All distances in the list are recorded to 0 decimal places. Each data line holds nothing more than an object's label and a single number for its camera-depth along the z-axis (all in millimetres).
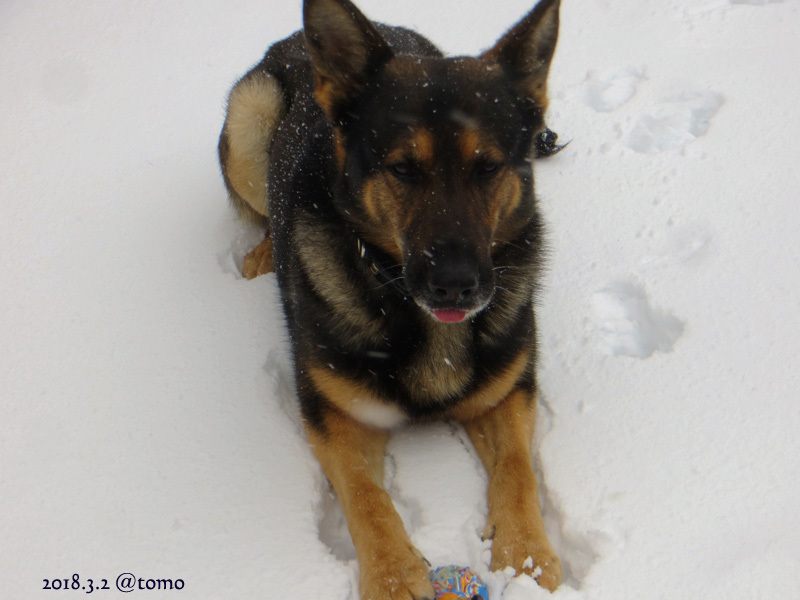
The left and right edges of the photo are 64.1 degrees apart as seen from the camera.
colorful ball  2244
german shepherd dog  2283
